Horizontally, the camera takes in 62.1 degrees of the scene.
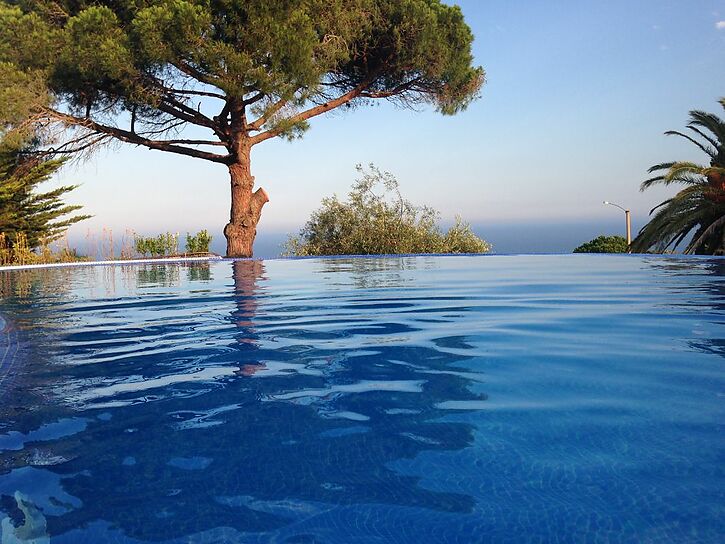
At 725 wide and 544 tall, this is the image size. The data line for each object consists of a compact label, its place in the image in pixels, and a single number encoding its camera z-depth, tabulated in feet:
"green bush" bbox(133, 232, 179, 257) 54.34
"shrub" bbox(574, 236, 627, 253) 64.49
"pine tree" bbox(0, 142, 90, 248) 52.19
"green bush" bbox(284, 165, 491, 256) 54.44
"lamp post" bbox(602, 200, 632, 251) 65.46
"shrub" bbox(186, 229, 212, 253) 54.19
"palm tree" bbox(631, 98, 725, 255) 43.83
